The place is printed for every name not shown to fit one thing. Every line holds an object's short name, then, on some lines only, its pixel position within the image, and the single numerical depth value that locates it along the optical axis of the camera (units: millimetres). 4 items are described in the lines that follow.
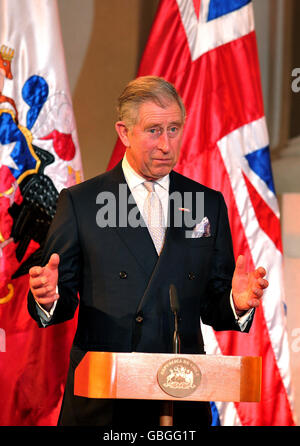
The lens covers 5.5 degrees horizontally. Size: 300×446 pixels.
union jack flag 7493
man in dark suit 6669
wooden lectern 6290
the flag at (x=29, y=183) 7271
